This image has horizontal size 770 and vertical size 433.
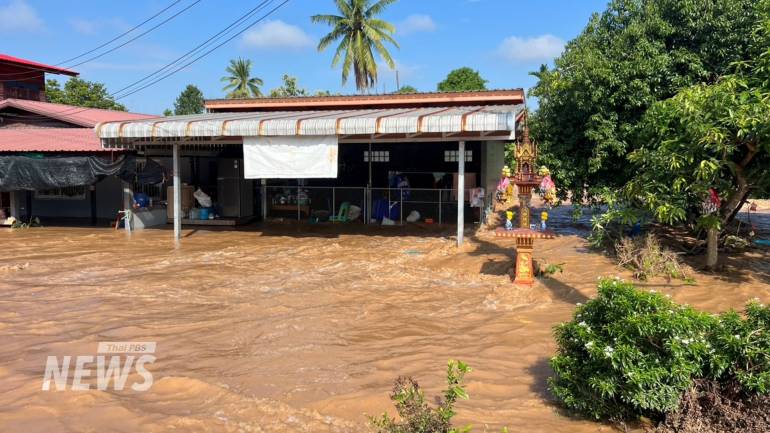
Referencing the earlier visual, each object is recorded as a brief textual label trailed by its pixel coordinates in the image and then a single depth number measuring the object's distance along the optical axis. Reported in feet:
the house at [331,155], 47.73
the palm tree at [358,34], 120.47
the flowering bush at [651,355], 14.19
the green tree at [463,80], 158.36
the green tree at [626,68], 39.26
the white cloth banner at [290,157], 47.98
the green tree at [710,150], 28.78
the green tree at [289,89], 167.43
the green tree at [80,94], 132.26
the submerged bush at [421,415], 12.28
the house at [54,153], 60.70
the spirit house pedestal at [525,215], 30.78
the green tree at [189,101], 257.75
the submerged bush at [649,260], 32.81
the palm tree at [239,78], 183.62
